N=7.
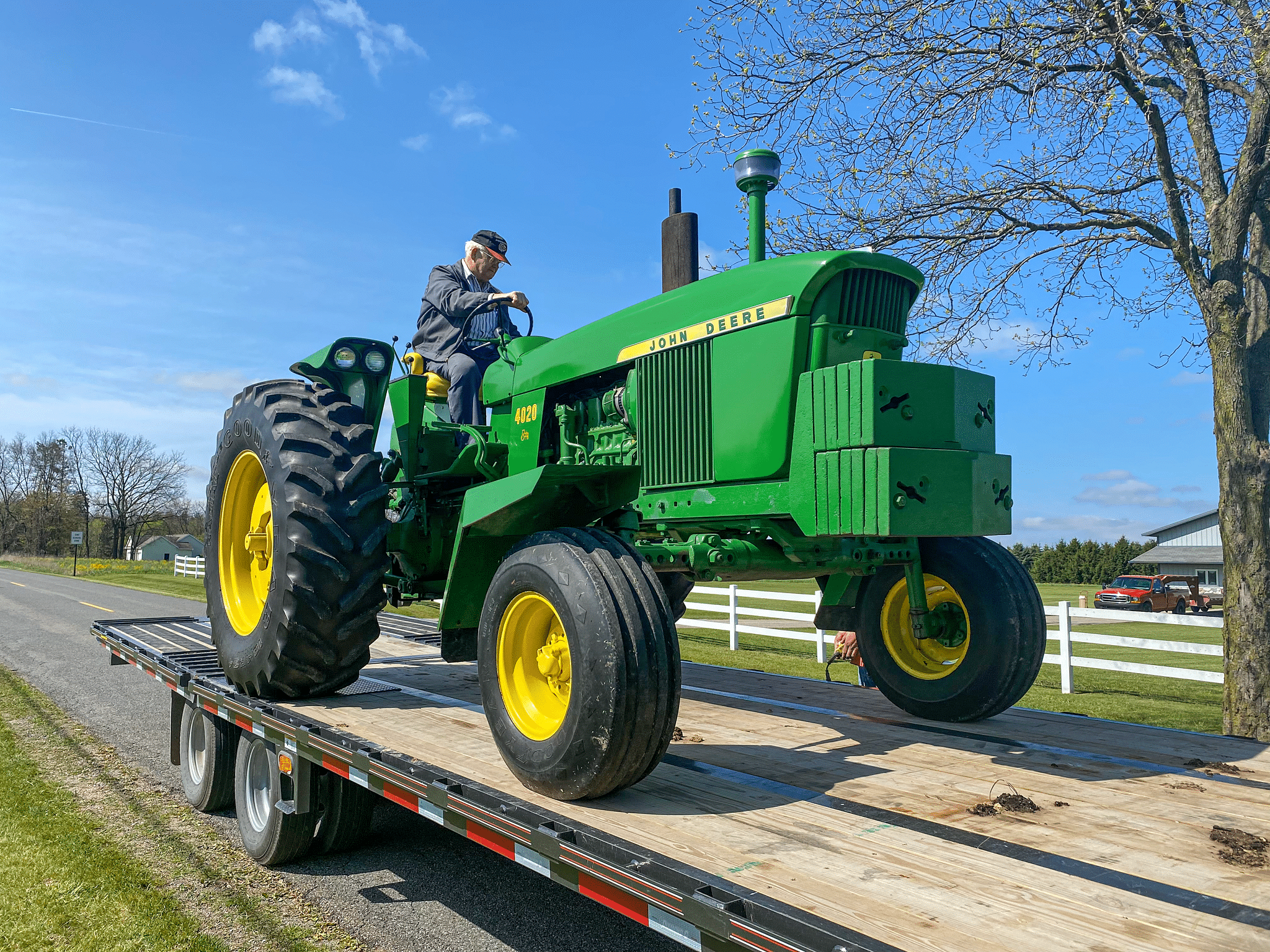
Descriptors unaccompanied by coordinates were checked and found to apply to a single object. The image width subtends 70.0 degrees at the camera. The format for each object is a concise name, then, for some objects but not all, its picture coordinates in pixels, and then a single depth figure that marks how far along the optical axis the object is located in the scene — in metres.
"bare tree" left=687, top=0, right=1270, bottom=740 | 6.91
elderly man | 5.62
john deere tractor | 3.23
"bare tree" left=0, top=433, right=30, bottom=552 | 72.12
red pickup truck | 34.19
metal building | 49.22
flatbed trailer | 2.05
